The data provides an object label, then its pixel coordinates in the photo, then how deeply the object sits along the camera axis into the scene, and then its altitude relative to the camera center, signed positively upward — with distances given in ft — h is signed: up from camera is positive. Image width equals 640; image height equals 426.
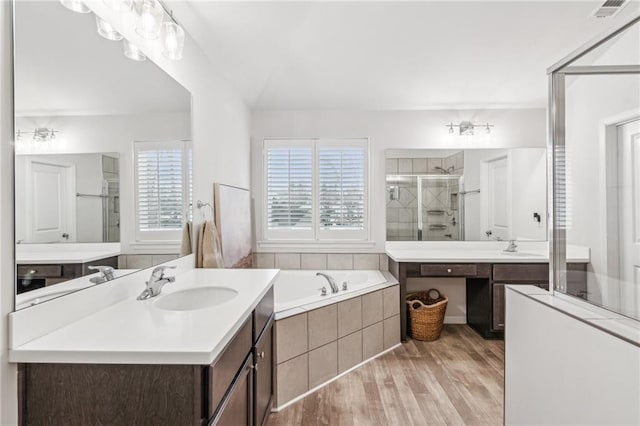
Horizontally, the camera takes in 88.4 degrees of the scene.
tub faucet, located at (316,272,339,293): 8.88 -1.95
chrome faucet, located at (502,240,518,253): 10.98 -1.19
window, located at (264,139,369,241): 11.43 +0.86
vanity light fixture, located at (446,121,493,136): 11.31 +2.95
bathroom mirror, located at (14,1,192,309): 3.11 +0.75
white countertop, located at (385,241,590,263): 9.77 -1.31
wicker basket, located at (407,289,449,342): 9.83 -3.22
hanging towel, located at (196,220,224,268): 6.85 -0.70
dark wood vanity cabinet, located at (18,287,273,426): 2.82 -1.54
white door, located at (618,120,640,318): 4.16 +0.01
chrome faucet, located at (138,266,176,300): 4.56 -0.98
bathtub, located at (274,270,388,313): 10.41 -2.17
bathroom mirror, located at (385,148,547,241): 11.22 +0.68
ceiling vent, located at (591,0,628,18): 7.29 +4.63
